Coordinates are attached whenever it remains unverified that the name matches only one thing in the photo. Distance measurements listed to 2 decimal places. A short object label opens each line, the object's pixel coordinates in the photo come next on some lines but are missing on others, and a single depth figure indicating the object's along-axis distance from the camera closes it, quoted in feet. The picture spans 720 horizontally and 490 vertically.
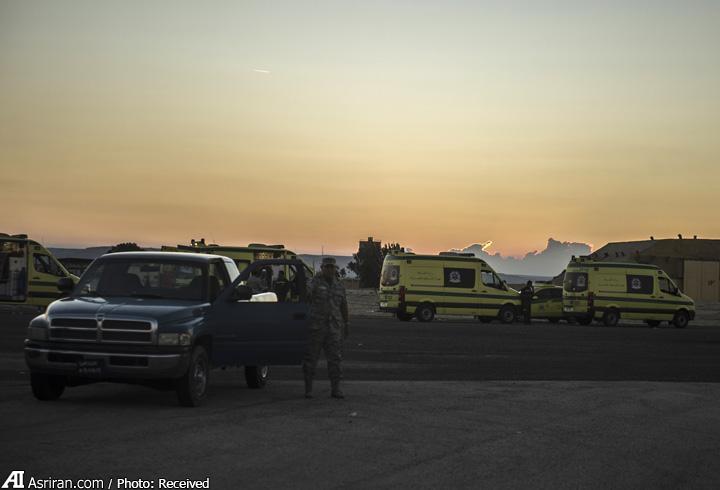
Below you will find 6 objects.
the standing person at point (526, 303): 139.33
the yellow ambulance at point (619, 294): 142.31
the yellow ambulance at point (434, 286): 134.82
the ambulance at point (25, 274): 116.16
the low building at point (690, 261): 269.03
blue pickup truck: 40.47
